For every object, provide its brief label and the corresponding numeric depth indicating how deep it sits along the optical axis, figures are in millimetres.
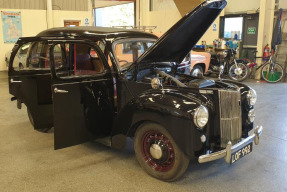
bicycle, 8539
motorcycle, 8789
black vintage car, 2674
